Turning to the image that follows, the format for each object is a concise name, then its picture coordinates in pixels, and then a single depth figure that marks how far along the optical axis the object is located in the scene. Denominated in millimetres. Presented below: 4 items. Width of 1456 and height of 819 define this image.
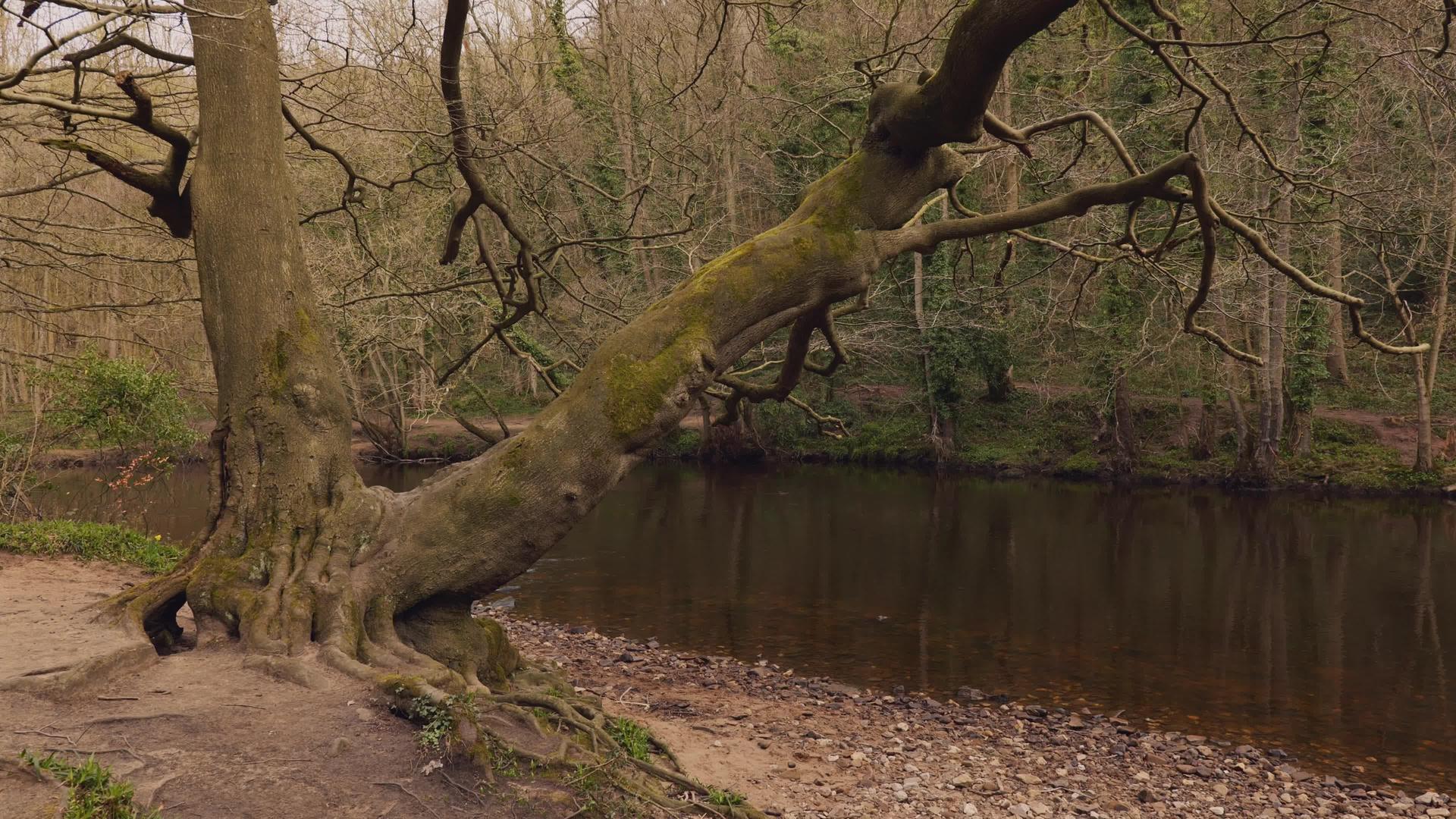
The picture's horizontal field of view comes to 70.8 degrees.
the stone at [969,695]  9633
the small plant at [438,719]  4742
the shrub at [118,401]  12883
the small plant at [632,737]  5695
